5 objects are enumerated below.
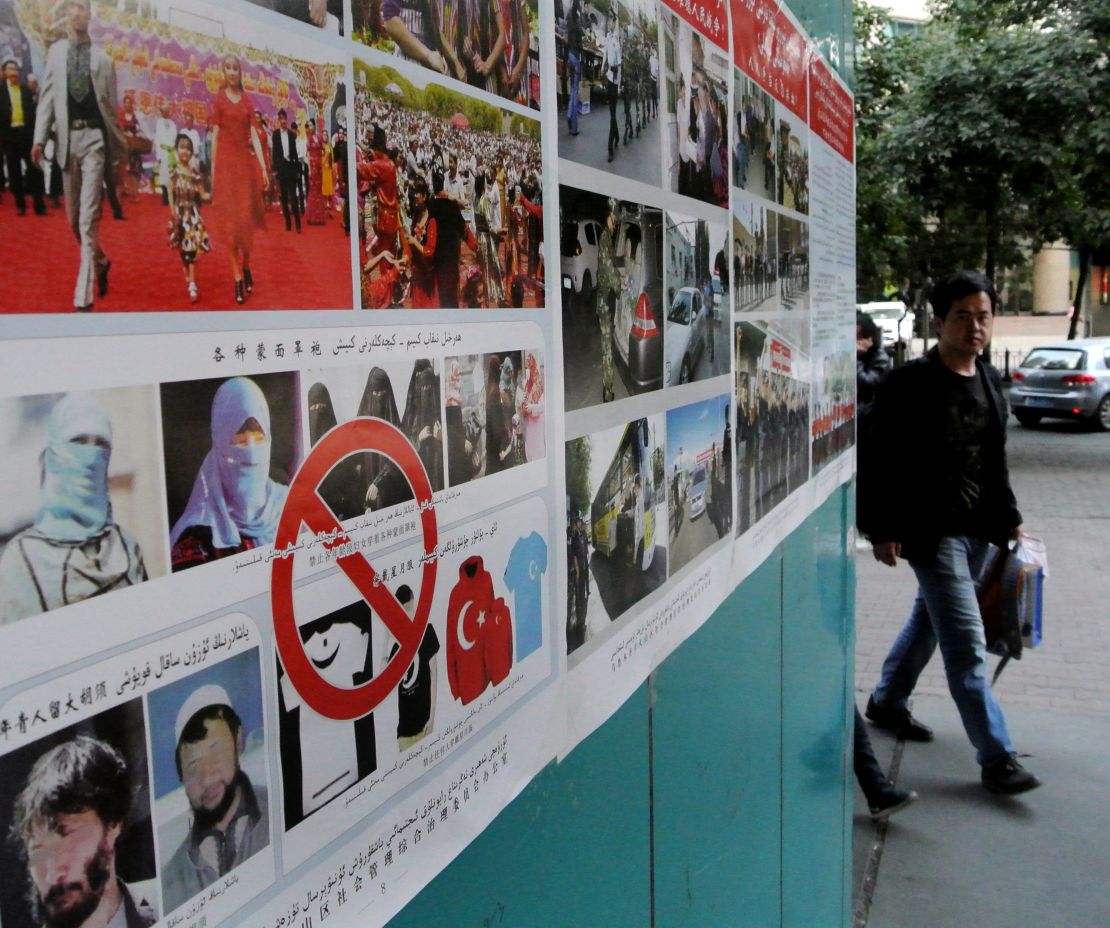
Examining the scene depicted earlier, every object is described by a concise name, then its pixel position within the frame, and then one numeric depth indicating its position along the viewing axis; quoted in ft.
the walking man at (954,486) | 14.02
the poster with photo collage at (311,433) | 2.09
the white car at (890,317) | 73.41
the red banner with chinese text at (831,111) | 9.00
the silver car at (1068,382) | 59.82
